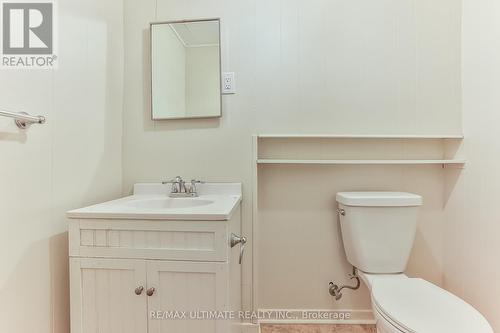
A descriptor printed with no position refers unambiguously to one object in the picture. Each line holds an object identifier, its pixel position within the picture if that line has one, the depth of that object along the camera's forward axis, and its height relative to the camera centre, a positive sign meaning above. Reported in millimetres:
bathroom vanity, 848 -358
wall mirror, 1350 +516
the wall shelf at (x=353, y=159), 1380 +27
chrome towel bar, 719 +147
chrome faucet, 1286 -125
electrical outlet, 1358 +440
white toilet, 1075 -355
